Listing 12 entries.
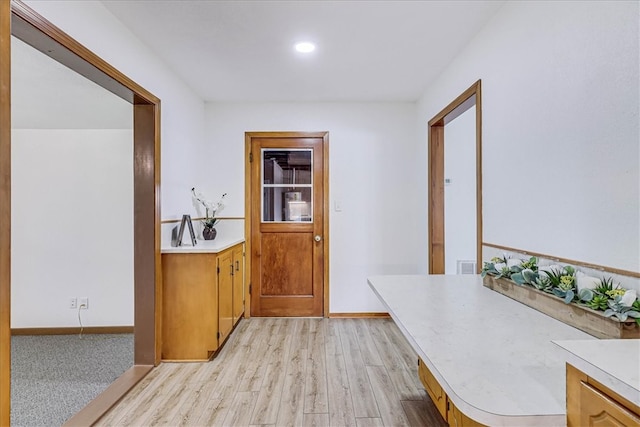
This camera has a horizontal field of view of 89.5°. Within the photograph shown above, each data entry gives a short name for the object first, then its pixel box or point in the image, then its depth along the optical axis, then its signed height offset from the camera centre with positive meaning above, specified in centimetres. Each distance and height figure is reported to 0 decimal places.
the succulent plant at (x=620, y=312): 101 -32
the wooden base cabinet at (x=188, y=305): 263 -76
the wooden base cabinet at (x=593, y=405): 63 -40
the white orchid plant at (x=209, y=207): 331 +6
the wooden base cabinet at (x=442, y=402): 129 -96
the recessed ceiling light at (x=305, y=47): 238 +124
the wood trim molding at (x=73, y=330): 315 -116
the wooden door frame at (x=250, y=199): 367 +15
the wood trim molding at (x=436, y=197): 314 +14
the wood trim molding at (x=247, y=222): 368 -11
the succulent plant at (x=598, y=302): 110 -32
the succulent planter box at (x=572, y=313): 102 -38
